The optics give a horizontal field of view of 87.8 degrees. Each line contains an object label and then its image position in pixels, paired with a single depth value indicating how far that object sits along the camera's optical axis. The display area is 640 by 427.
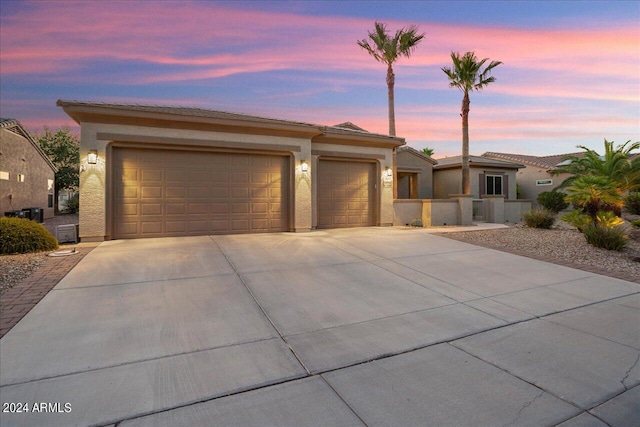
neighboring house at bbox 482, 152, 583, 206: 27.86
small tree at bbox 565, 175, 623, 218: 11.20
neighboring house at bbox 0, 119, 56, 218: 17.71
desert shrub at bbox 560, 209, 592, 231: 11.12
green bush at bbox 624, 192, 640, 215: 14.80
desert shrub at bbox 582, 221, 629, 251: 9.20
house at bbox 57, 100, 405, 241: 9.74
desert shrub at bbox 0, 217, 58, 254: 8.02
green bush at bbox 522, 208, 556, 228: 13.54
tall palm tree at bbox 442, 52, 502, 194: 18.55
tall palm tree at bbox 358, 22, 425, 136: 20.09
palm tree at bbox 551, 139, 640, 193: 11.63
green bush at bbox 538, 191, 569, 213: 20.58
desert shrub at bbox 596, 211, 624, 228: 10.64
